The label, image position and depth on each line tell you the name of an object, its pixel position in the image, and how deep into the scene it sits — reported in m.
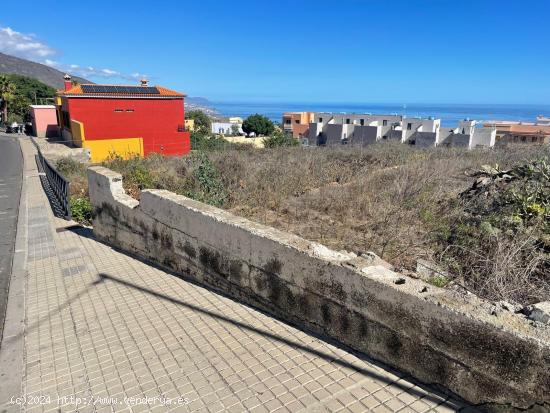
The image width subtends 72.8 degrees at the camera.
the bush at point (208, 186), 7.84
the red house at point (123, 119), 26.23
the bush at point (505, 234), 3.46
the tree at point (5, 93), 48.03
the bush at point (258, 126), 72.19
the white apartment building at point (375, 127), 60.96
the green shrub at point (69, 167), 16.91
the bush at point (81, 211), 9.75
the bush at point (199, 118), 76.26
